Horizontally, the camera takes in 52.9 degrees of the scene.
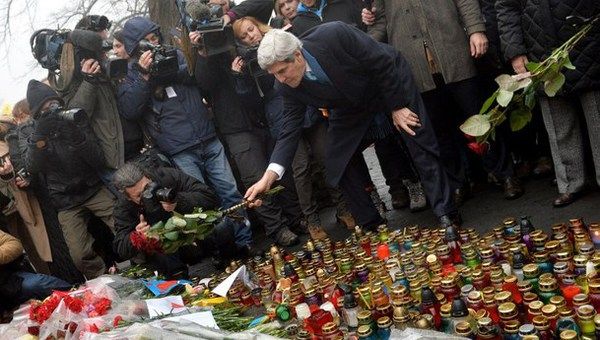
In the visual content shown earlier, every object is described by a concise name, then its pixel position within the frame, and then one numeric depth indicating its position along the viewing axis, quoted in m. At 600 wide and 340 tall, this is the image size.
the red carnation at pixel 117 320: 3.80
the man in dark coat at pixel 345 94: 4.14
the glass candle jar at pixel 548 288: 2.57
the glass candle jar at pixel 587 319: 2.27
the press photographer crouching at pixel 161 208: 4.93
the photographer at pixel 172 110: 5.51
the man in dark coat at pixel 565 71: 3.85
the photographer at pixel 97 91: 5.55
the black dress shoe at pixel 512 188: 4.78
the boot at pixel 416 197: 5.43
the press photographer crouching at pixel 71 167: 5.50
